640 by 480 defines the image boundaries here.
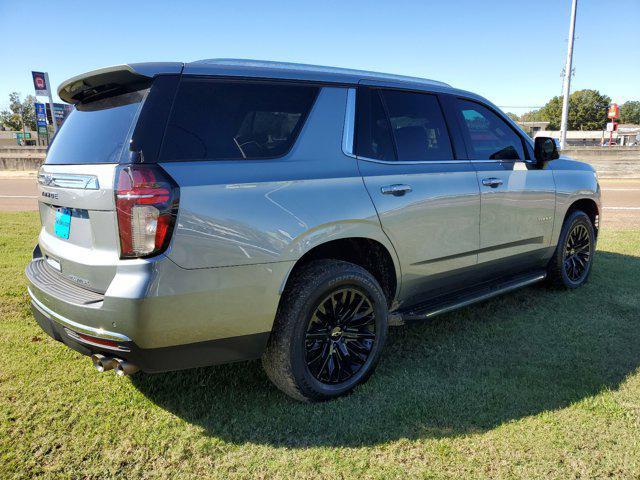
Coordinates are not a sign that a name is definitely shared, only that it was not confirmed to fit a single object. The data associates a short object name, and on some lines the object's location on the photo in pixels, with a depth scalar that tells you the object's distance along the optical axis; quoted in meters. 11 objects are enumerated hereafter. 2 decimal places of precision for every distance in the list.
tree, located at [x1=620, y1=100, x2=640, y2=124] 126.97
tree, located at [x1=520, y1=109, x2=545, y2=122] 103.03
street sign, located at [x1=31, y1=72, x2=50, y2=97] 30.02
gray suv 2.34
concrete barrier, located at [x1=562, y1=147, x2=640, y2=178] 20.44
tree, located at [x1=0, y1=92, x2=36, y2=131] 94.81
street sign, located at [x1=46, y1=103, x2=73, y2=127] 41.29
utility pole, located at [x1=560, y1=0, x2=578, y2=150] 23.20
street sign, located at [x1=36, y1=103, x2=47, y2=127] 45.84
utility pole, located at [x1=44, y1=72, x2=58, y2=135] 30.61
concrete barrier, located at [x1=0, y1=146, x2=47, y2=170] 26.47
